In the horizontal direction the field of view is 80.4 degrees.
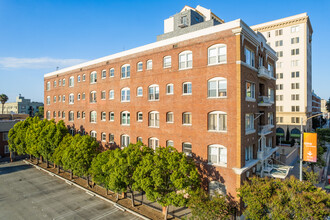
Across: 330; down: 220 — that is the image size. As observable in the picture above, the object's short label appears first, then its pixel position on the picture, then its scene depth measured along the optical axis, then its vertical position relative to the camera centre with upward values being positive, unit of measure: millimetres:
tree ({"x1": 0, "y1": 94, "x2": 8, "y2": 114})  87019 +5775
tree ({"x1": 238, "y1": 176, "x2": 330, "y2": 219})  13483 -6871
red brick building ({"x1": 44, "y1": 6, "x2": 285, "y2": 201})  21422 +1767
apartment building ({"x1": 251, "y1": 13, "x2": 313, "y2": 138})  57562 +12715
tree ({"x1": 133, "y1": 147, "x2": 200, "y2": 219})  18794 -6712
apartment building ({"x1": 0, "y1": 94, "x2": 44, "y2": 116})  118381 +2909
